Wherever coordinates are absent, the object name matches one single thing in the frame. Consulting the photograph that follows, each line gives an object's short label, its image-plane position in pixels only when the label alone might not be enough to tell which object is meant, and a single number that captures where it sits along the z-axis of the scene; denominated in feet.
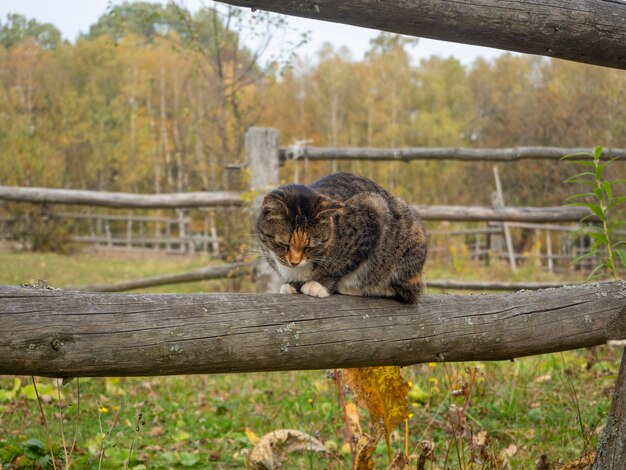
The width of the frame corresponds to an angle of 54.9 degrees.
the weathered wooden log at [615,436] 6.49
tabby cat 7.23
